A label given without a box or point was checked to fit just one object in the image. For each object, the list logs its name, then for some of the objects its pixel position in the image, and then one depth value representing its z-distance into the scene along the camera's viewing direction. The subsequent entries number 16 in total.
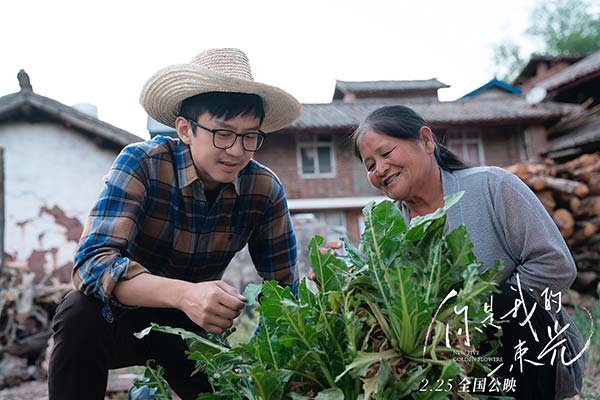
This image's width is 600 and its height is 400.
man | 1.97
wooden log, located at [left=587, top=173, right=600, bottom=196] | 7.07
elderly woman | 1.78
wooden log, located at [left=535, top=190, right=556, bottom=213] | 6.92
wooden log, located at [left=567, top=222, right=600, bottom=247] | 6.94
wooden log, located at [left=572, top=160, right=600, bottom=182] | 7.11
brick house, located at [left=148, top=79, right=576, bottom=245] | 15.82
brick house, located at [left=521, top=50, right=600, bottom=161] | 14.65
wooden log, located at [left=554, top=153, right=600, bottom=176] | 7.33
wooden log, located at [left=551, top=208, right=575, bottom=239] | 6.91
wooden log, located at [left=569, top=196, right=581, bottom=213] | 6.94
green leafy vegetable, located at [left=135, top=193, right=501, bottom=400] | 1.26
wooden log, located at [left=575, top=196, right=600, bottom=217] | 6.86
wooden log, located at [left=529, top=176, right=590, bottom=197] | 6.83
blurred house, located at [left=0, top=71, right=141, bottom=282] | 10.95
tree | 34.25
